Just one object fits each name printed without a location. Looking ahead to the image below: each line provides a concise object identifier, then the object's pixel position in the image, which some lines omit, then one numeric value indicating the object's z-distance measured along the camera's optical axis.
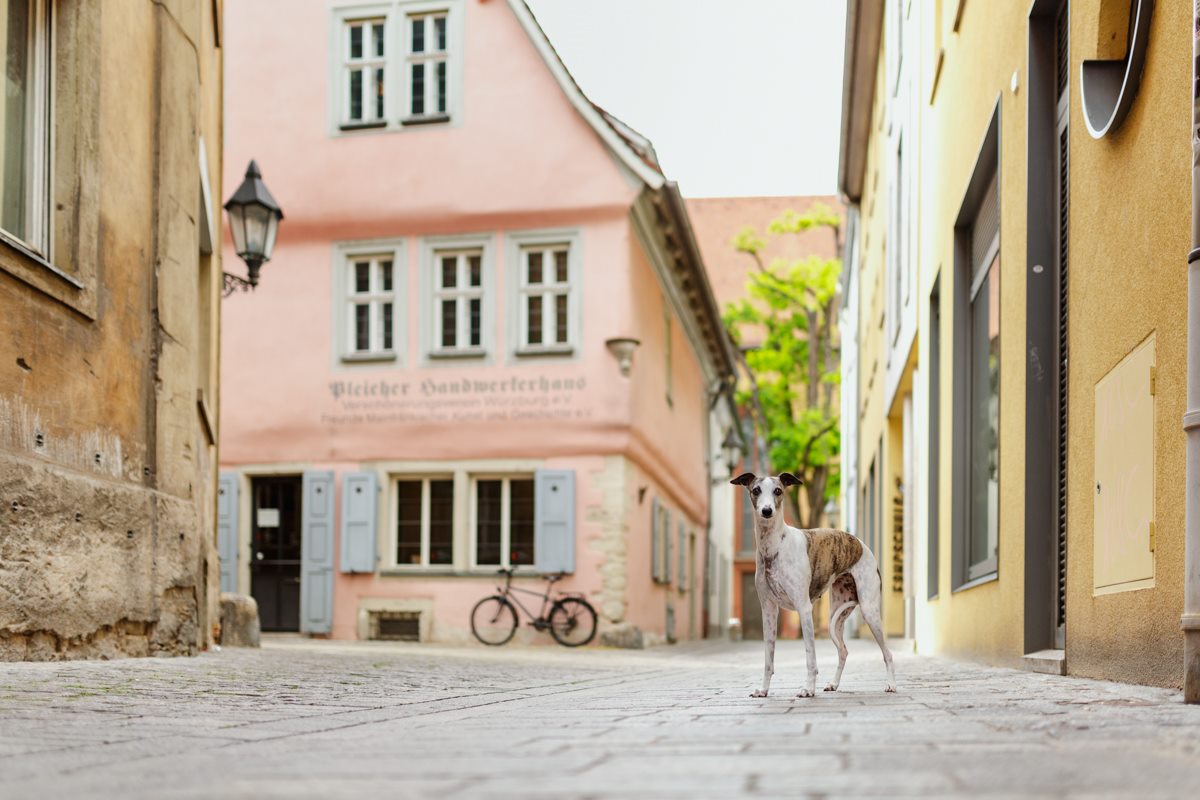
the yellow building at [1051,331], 5.48
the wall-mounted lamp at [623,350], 20.02
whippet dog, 6.10
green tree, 33.88
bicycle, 19.64
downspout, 4.67
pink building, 20.28
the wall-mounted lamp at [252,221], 12.10
